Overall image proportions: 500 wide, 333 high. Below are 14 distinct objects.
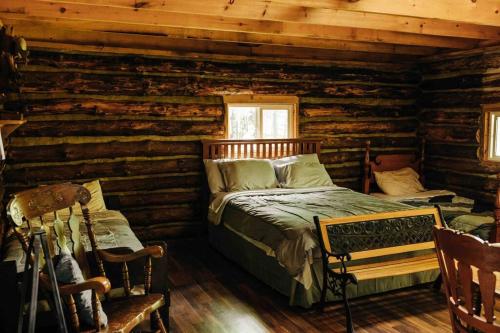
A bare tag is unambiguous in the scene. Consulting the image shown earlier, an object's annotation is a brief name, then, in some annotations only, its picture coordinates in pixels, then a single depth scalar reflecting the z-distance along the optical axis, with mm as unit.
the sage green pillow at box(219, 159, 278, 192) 5648
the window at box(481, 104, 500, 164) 6258
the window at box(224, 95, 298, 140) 6390
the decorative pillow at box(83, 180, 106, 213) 4984
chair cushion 2490
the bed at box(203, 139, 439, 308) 3896
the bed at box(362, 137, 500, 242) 5230
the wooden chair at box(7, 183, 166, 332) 2393
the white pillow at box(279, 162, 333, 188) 5883
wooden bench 3733
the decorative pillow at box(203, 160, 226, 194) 5707
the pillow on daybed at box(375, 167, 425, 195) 6691
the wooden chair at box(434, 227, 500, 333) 1961
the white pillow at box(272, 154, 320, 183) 6090
